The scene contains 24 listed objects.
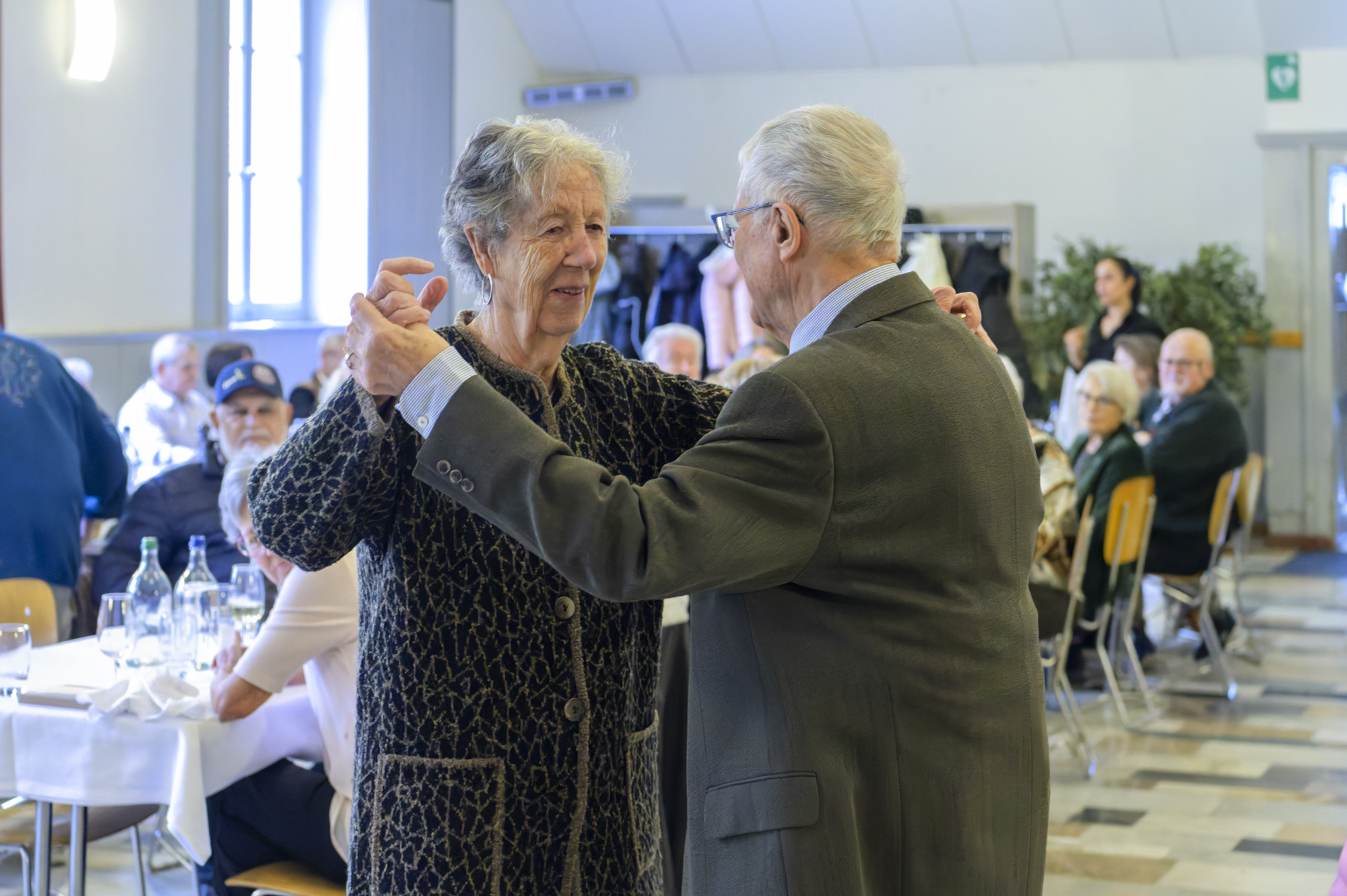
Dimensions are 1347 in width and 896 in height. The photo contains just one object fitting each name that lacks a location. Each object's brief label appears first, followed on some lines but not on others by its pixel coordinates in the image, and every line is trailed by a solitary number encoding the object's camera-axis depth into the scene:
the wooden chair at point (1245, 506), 7.04
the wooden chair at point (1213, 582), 6.43
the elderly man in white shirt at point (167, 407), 7.21
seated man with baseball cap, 4.63
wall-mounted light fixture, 7.82
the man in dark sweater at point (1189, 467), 6.53
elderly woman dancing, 1.62
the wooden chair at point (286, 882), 2.69
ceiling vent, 12.49
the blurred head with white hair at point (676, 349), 6.09
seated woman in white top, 2.65
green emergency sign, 10.44
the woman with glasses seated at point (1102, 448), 5.67
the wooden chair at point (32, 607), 3.48
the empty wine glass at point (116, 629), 2.99
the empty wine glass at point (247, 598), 3.14
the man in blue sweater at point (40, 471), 4.17
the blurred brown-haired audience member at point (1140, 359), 8.36
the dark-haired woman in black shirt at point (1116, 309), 8.70
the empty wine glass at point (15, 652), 2.71
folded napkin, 2.68
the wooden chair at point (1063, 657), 5.12
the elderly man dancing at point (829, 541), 1.34
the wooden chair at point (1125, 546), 5.52
